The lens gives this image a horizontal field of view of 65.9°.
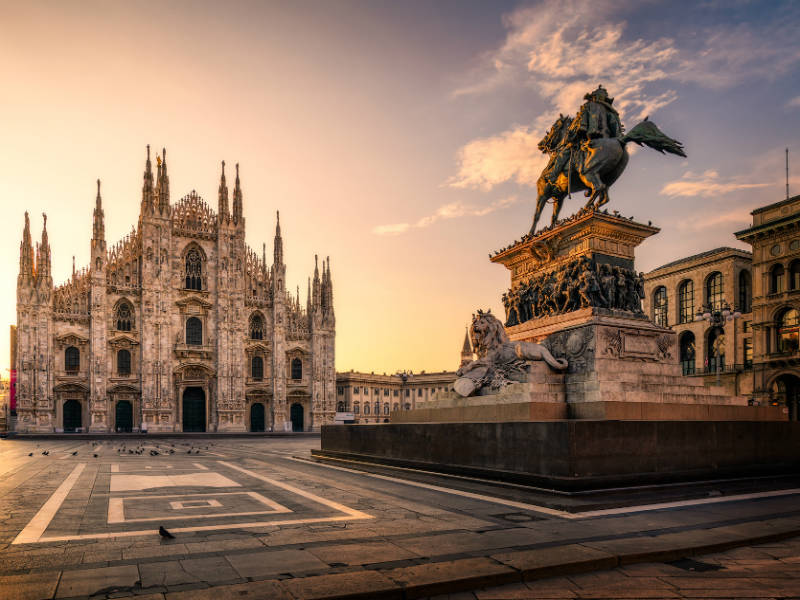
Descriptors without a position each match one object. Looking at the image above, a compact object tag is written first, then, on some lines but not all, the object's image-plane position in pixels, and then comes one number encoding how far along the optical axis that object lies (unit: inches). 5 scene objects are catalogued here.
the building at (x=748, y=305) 1558.8
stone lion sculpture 459.8
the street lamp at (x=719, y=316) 1036.5
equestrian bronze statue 530.3
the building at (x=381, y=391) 3459.6
